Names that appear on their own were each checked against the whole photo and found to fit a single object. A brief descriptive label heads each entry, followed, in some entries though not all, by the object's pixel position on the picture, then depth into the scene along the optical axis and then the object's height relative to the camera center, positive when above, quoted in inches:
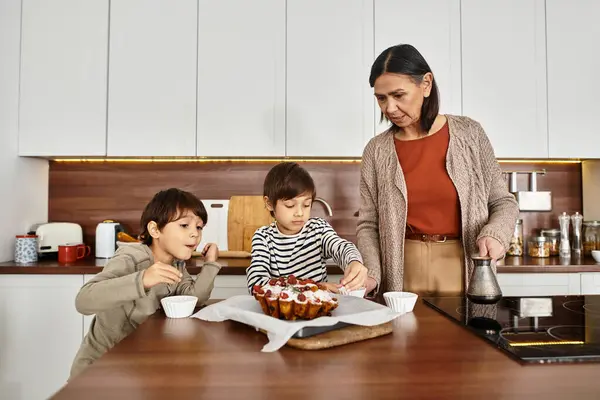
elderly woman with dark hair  60.9 +3.3
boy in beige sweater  46.6 -6.4
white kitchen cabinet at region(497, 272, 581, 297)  92.9 -12.4
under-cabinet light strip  108.3 +11.9
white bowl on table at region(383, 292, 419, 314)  45.6 -8.1
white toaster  99.9 -4.9
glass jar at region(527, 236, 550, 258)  106.5 -6.4
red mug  96.7 -8.2
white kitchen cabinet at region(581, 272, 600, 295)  93.8 -12.4
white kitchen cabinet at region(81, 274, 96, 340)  90.6 -19.9
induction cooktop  31.9 -8.7
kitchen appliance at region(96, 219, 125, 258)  102.7 -5.7
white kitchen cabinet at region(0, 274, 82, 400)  89.6 -22.0
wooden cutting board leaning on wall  104.2 -1.2
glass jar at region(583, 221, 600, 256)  108.5 -4.2
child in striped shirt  61.2 -3.4
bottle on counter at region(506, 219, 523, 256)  109.3 -6.1
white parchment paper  34.1 -7.9
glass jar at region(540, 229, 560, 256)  108.7 -4.8
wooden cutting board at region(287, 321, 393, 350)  33.6 -8.7
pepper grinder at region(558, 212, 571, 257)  107.6 -4.0
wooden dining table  25.8 -9.3
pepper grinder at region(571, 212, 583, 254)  110.4 -3.4
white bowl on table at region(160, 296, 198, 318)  43.8 -8.4
